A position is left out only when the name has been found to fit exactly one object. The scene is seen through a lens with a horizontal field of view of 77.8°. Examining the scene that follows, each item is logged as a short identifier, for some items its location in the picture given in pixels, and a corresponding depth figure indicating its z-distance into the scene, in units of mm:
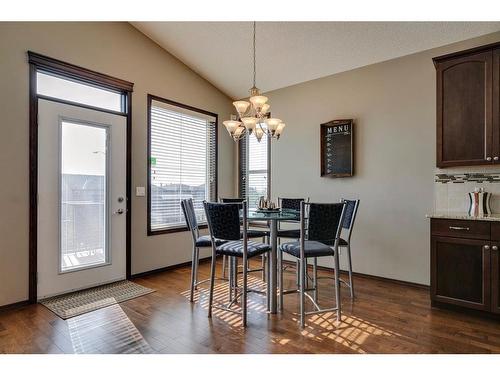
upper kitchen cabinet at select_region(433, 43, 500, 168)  2809
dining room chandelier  2945
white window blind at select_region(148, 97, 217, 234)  4250
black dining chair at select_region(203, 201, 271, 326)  2646
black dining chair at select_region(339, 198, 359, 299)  3234
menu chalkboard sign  4031
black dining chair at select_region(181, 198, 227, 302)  3170
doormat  2920
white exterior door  3174
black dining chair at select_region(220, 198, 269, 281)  3495
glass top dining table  2816
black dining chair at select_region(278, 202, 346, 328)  2584
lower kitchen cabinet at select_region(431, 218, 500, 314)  2656
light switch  3979
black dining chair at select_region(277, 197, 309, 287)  4109
